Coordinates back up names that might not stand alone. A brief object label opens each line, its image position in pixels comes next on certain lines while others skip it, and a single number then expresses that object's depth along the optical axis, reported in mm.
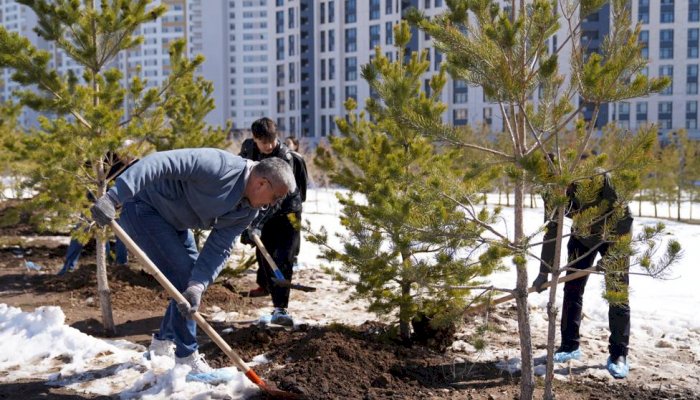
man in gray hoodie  3693
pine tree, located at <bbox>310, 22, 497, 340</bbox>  3631
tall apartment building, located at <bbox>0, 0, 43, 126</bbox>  103250
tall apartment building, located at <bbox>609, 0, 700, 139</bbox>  55031
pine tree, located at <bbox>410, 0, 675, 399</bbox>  3219
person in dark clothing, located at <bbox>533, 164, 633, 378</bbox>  4410
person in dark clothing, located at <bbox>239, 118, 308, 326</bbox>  5809
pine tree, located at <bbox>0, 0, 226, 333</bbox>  5359
